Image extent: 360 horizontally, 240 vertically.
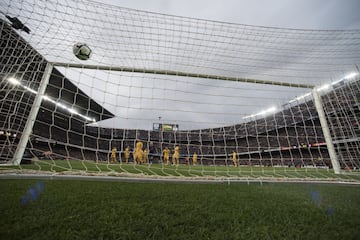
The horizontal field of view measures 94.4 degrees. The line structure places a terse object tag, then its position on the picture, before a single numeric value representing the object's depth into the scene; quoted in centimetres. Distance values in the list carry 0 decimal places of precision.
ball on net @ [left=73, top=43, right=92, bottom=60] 382
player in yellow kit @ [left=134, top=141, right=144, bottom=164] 999
